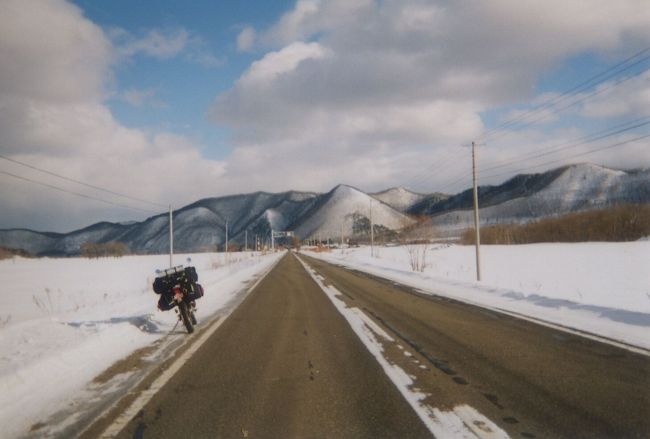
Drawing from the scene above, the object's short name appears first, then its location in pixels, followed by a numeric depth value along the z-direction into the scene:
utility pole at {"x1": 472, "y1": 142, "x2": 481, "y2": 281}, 20.59
